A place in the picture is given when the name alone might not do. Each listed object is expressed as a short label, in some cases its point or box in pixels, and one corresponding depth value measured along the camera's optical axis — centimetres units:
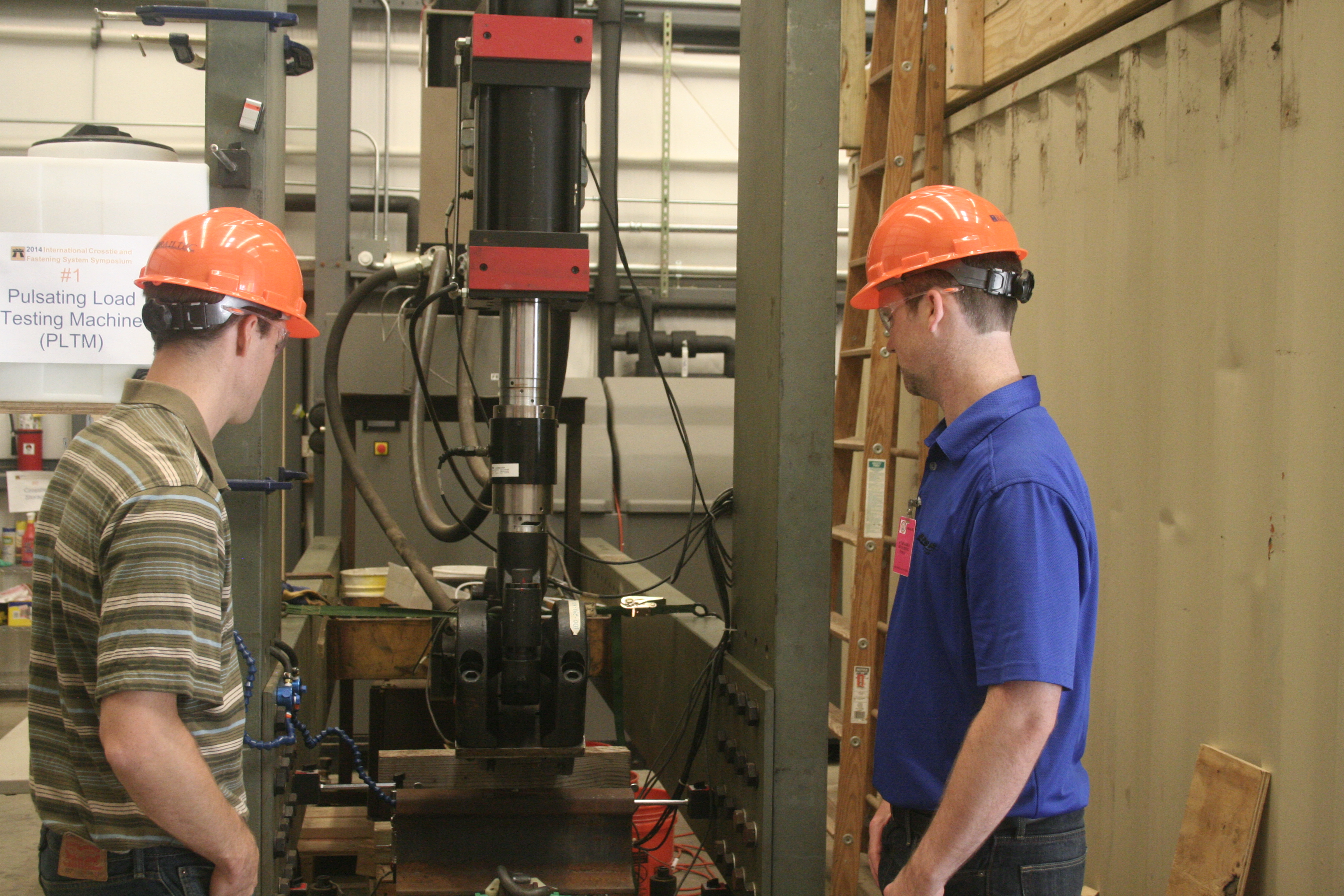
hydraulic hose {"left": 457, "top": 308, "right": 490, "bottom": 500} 268
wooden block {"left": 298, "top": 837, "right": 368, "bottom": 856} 268
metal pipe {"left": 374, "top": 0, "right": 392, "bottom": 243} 523
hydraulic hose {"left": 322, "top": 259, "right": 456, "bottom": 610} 270
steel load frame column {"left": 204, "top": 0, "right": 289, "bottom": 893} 180
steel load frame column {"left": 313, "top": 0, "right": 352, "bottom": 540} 425
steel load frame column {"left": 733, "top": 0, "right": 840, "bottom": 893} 185
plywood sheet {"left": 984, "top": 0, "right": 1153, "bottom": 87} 246
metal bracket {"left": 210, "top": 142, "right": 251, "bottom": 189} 180
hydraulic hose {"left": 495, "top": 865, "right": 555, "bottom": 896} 167
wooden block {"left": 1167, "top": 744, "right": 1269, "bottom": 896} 194
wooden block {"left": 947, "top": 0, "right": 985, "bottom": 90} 300
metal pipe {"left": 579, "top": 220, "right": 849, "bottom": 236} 595
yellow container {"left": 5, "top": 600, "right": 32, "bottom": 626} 463
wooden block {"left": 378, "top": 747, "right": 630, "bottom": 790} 206
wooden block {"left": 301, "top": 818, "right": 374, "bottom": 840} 273
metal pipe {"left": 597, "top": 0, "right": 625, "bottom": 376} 560
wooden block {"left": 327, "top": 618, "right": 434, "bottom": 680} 268
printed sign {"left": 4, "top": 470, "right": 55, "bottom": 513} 429
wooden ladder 281
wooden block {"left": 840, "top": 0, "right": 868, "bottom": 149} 346
